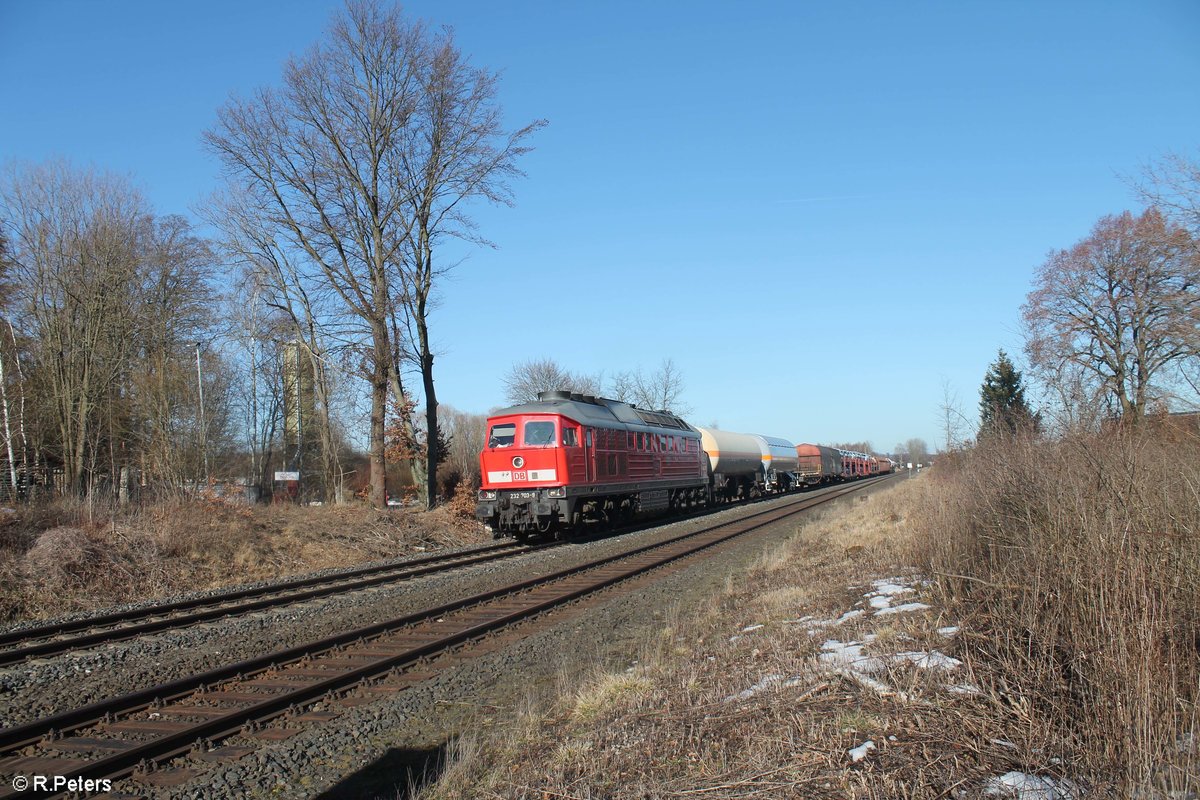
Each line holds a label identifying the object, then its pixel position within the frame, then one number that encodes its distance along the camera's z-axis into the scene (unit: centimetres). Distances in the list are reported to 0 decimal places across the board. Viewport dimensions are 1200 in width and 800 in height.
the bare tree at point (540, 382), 6053
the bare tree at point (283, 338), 2733
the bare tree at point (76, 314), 2808
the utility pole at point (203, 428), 2698
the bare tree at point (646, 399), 6256
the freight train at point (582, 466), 1889
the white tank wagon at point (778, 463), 4447
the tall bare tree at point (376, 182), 2461
